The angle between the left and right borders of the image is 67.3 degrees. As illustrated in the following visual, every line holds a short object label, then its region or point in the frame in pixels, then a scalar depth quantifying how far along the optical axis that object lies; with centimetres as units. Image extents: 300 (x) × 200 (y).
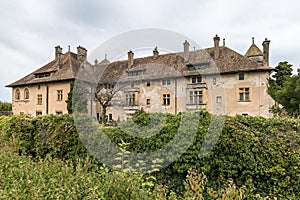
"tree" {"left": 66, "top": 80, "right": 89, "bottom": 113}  1875
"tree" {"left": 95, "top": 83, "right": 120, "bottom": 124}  2078
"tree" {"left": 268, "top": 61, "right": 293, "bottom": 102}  2119
